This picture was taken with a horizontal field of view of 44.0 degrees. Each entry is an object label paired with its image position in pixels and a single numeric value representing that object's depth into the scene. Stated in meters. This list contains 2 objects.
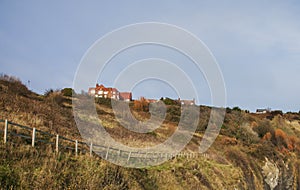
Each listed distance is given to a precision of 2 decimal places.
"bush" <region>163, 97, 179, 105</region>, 68.19
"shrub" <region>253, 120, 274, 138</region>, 56.81
